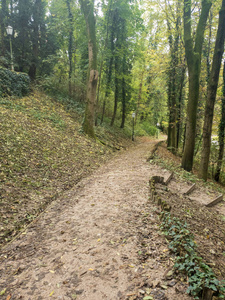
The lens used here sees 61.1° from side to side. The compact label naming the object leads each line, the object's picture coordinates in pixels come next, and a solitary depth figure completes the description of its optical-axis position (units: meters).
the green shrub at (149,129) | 33.02
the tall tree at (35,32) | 15.30
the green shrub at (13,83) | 10.61
